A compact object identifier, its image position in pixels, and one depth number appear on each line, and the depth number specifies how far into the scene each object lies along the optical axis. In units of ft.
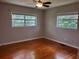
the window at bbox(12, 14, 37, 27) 10.71
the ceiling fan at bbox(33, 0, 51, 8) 6.86
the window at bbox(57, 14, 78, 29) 9.14
